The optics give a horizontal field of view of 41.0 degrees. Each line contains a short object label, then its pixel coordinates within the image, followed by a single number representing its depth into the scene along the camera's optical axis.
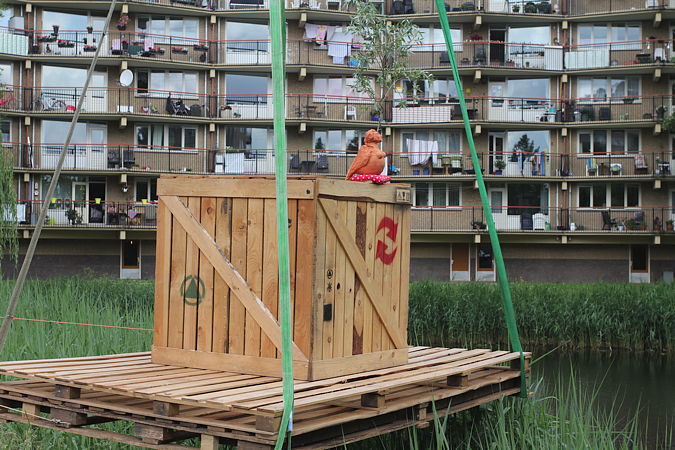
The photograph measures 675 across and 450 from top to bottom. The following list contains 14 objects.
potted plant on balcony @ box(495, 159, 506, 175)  36.69
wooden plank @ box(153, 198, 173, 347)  5.61
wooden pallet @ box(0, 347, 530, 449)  4.29
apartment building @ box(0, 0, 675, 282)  36.00
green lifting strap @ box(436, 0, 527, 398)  6.87
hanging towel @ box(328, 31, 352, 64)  37.09
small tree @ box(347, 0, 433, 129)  17.75
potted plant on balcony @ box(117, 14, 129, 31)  36.31
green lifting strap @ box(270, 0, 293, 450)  4.12
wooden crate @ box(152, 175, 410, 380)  5.11
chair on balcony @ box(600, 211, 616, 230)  35.78
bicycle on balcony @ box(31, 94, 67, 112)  35.94
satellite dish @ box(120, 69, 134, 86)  35.25
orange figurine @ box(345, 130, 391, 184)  5.85
